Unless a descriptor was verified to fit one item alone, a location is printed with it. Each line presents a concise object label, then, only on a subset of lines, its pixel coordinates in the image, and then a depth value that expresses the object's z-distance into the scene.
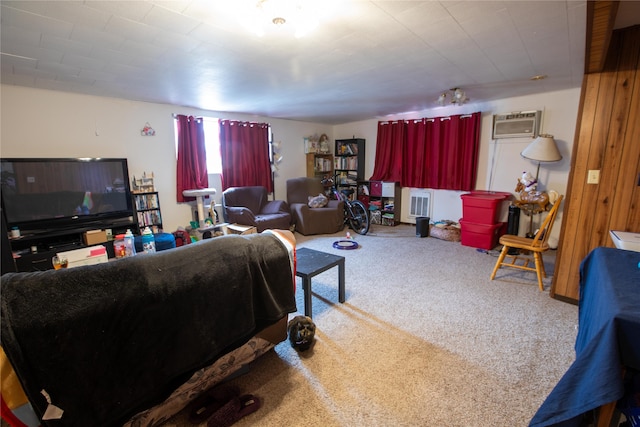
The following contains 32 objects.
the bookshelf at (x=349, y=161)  5.92
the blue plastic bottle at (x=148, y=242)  3.46
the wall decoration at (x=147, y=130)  3.83
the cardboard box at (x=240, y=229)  3.98
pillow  5.12
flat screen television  2.87
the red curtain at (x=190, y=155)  4.17
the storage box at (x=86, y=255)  2.94
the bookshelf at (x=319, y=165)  6.06
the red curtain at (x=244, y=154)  4.71
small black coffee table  2.15
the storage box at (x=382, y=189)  5.39
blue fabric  0.95
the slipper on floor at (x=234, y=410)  1.34
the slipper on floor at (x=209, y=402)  1.39
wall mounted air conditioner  3.94
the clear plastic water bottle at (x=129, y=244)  3.33
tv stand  2.82
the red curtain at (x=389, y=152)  5.30
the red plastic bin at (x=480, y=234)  3.91
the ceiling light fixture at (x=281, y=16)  1.51
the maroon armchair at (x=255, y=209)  4.30
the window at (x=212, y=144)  4.61
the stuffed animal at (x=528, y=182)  3.84
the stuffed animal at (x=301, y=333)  1.87
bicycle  4.80
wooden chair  2.58
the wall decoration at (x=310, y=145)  5.91
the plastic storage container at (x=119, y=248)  3.34
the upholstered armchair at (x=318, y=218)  4.79
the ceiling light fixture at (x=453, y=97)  3.33
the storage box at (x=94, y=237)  3.18
